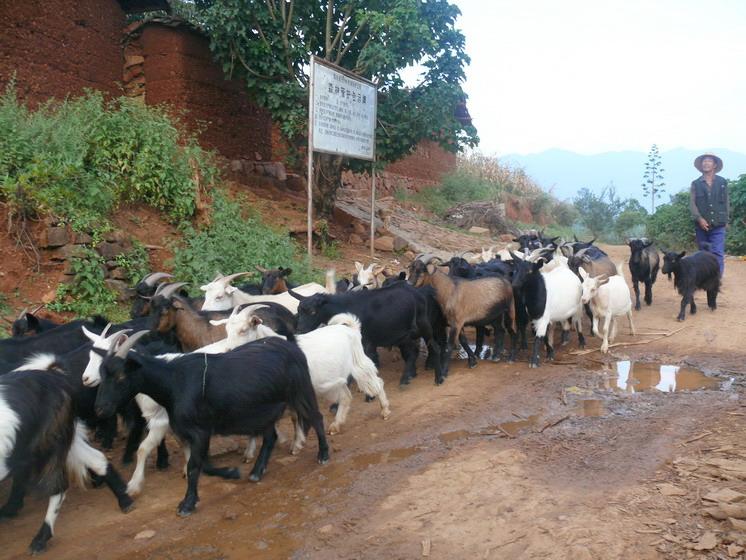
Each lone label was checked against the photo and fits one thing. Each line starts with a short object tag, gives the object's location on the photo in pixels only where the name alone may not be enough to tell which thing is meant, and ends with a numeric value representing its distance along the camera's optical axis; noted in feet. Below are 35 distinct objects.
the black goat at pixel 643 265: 35.78
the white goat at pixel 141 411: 13.88
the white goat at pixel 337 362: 17.39
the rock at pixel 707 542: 11.05
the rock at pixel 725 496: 12.23
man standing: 35.83
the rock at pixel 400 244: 43.42
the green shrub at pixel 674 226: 58.29
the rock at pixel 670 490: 13.05
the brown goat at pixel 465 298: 24.95
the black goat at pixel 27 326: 18.94
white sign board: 33.81
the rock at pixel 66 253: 26.68
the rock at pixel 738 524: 11.32
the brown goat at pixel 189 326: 19.57
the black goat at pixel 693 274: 32.71
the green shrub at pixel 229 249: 29.35
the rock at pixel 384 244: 42.96
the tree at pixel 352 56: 35.68
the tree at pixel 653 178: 75.31
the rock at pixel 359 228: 44.21
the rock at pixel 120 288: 26.96
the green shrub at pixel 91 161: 27.02
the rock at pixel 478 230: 59.98
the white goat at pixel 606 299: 26.99
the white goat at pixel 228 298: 22.48
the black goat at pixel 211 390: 13.51
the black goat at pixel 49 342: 16.34
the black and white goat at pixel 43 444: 11.80
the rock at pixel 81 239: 27.20
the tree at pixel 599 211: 77.20
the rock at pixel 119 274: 27.58
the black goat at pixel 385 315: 20.83
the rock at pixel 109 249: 27.55
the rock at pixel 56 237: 26.66
